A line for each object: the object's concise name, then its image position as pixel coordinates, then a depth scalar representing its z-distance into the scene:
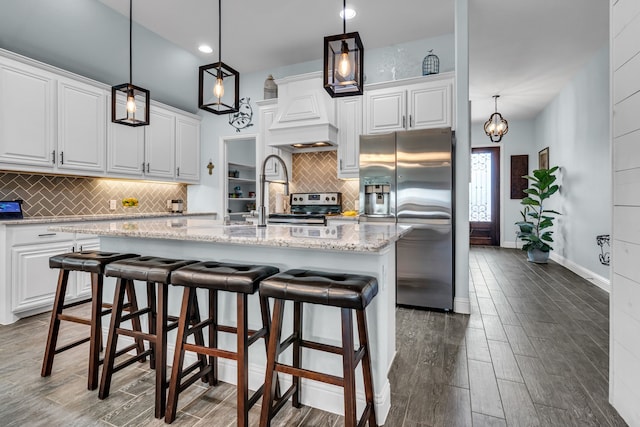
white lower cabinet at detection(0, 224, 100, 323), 2.93
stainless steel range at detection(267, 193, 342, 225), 4.12
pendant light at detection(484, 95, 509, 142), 6.02
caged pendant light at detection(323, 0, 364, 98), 1.97
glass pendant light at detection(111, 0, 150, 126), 2.82
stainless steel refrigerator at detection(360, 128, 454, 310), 3.28
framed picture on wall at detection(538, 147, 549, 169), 6.52
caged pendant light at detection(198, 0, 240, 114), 2.32
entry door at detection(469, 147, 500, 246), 7.84
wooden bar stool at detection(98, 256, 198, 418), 1.68
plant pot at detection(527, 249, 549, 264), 5.85
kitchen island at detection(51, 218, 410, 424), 1.63
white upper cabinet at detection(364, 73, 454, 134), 3.67
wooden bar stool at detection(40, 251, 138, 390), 1.90
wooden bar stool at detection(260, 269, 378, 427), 1.32
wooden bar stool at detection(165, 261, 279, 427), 1.51
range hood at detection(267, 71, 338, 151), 4.15
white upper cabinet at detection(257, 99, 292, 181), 4.71
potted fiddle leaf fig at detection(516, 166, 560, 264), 5.73
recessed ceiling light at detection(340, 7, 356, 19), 3.72
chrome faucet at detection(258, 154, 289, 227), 2.32
